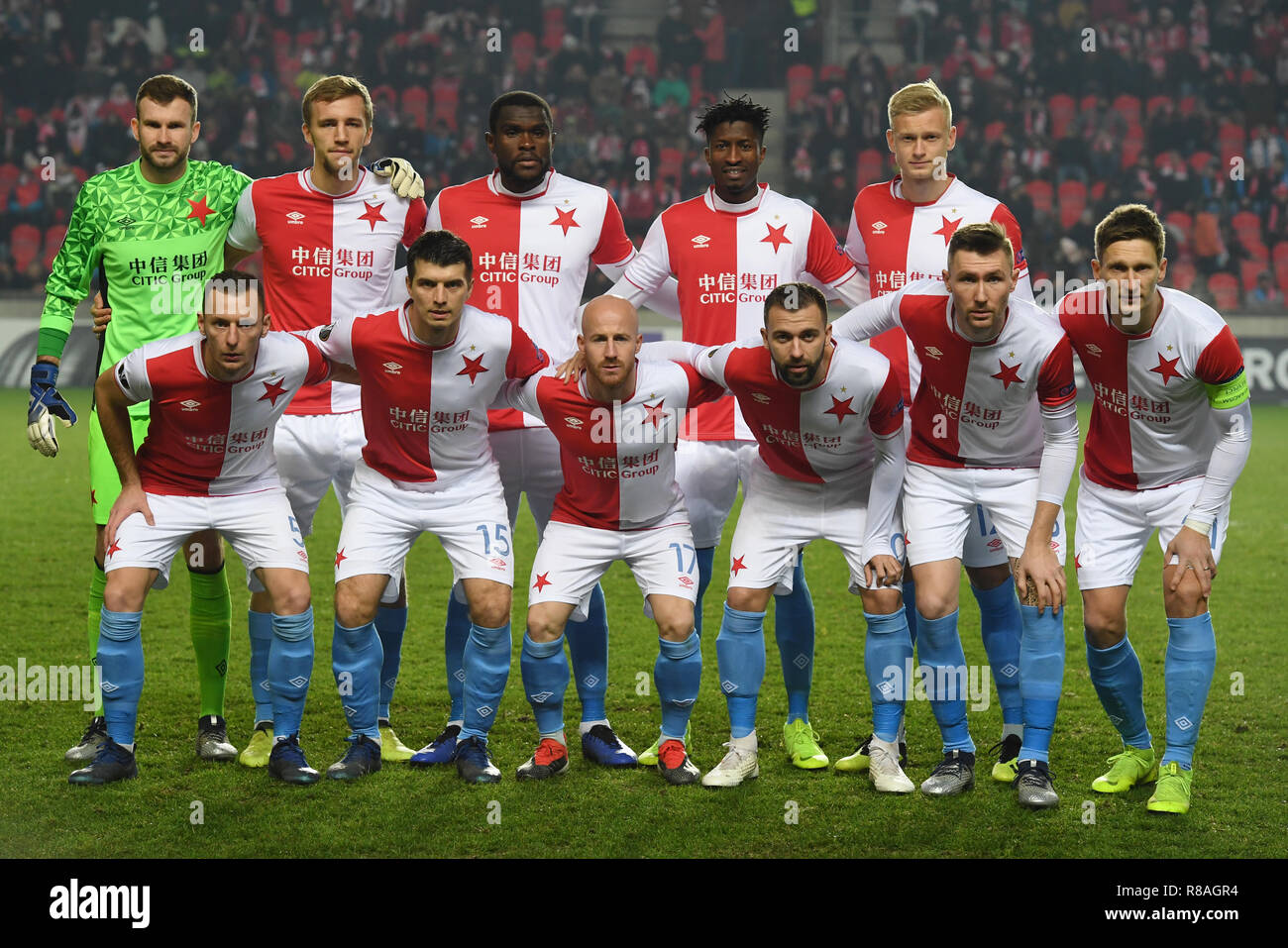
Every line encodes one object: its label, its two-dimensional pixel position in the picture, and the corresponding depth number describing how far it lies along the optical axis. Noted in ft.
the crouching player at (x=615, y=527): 16.46
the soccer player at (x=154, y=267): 17.37
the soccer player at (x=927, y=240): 17.40
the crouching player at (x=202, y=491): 15.97
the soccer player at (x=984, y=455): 15.53
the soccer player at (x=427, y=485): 16.25
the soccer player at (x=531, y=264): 17.81
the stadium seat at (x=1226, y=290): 60.13
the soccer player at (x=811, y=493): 16.22
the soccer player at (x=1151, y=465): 15.23
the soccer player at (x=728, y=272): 18.16
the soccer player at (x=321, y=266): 17.78
